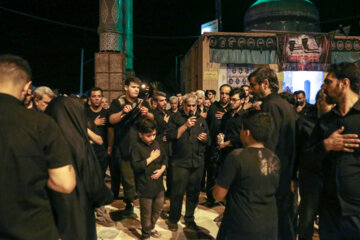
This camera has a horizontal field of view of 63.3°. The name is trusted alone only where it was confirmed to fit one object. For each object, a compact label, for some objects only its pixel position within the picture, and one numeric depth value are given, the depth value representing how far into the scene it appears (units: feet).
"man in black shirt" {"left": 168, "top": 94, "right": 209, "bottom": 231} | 15.38
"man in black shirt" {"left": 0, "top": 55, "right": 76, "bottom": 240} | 6.06
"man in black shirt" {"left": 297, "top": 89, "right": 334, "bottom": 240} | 11.00
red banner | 53.26
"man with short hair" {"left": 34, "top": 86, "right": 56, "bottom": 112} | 17.80
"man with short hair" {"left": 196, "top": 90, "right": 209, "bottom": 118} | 21.86
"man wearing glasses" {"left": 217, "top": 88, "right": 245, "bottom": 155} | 14.97
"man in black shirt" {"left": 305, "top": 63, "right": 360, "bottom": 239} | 7.96
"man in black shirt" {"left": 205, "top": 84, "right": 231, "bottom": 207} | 20.08
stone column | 33.96
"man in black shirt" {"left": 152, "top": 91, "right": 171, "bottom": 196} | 20.06
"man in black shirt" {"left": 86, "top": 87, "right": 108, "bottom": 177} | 17.79
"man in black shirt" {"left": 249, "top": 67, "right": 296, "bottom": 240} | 10.36
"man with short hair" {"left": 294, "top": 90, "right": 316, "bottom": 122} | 24.50
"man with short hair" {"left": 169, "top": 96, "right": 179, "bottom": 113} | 22.91
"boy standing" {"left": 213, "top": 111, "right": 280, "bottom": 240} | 8.24
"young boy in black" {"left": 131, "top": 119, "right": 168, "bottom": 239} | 13.74
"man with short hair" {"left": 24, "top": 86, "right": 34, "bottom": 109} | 16.09
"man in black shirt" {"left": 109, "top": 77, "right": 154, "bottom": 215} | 16.75
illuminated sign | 63.06
